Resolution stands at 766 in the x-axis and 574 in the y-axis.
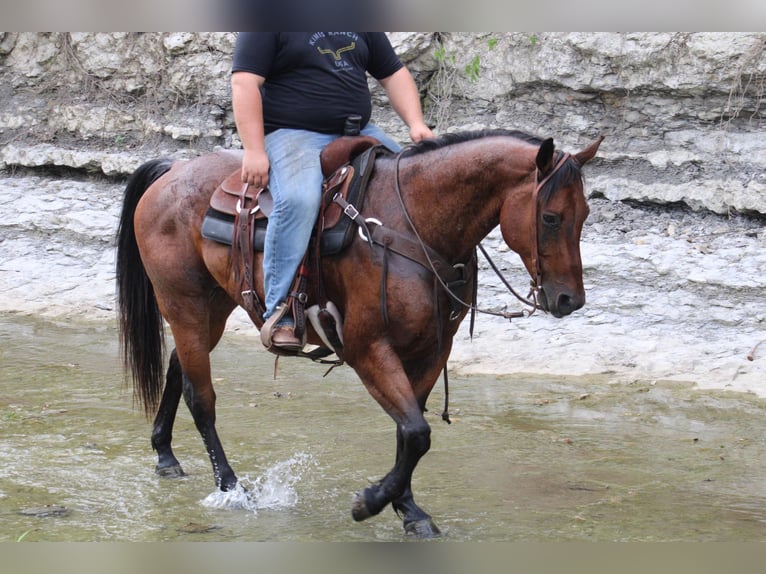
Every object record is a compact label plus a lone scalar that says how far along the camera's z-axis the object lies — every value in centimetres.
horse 838
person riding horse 934
